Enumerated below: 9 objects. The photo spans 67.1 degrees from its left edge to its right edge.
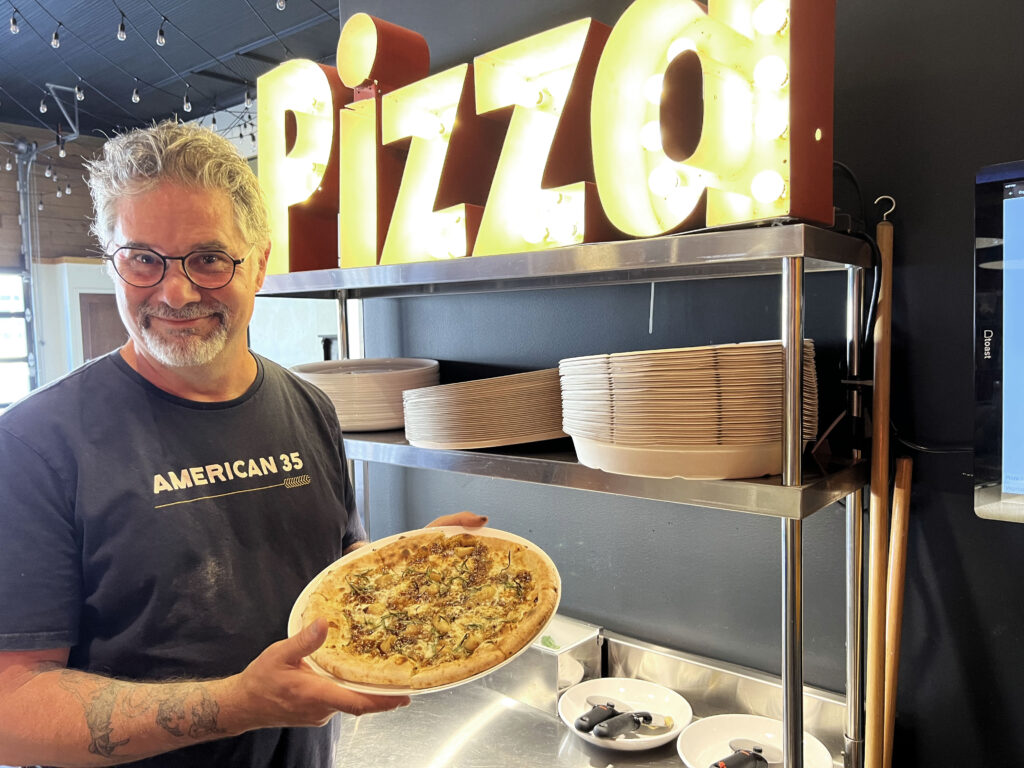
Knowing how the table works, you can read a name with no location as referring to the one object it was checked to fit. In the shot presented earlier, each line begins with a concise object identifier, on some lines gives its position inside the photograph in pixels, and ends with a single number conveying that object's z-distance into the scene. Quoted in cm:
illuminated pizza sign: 136
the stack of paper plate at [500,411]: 177
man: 110
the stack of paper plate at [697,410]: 134
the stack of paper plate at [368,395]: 215
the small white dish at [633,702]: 177
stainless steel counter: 181
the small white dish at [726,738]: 168
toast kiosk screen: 131
